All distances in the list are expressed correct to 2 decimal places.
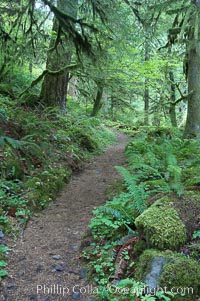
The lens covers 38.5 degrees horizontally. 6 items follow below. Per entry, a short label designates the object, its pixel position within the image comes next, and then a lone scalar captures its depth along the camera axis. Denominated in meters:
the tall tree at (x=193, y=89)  7.92
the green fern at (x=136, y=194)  3.80
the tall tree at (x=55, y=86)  9.12
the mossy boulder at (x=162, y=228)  2.94
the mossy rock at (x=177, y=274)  2.52
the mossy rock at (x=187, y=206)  3.19
